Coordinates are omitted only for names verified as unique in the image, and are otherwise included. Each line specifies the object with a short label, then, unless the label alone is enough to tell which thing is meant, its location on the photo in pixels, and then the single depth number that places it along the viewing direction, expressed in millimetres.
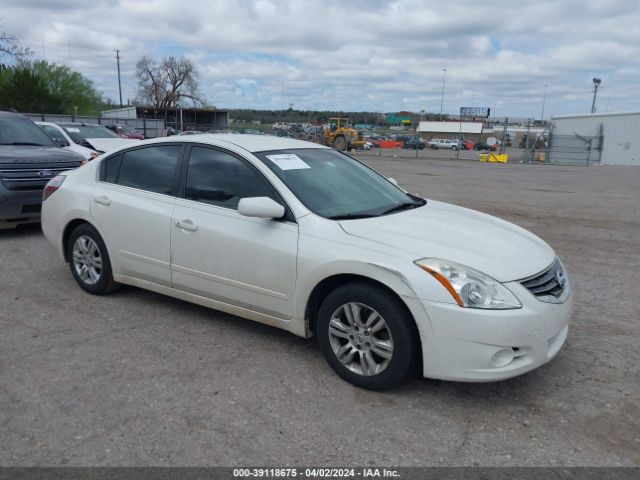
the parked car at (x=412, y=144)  58669
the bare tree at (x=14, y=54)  27403
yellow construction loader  41406
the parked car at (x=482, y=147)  44812
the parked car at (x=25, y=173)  7488
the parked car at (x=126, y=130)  31662
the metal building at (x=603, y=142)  34062
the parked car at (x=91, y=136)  12367
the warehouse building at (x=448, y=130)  82375
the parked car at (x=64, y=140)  10673
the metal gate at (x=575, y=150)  34812
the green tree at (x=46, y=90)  48094
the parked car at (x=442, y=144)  64438
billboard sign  85375
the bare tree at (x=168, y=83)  75312
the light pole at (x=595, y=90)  58869
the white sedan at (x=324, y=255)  3207
